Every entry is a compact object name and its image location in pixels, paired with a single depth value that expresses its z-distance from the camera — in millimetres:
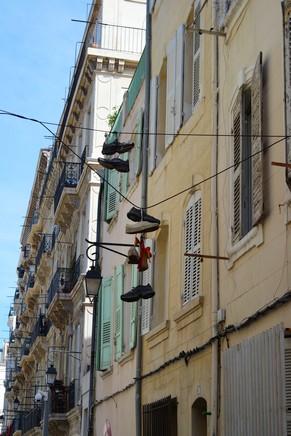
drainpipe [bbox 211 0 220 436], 10688
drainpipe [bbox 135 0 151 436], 15190
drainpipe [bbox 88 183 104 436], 21266
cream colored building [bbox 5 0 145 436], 26734
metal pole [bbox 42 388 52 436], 23047
